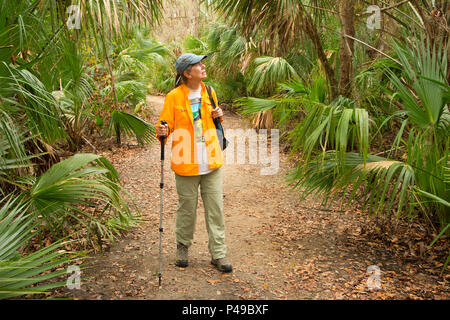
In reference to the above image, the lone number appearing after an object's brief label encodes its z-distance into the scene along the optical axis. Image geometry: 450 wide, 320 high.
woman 3.72
